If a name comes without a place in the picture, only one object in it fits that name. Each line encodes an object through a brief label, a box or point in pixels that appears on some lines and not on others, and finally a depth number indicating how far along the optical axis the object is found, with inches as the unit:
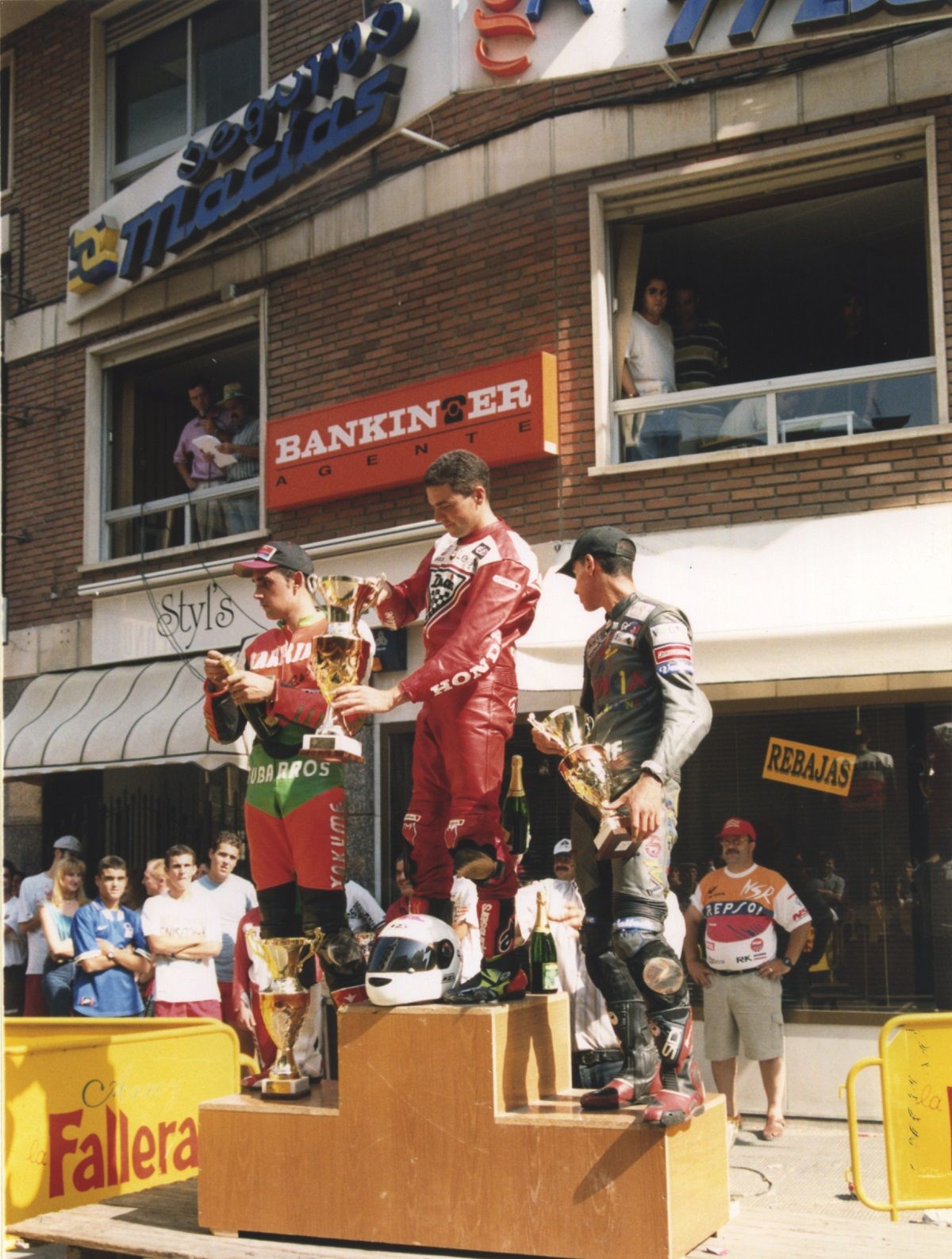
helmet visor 204.8
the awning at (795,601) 378.6
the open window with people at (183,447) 541.3
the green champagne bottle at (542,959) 227.1
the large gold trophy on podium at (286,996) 222.7
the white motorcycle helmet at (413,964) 203.8
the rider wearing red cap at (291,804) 223.6
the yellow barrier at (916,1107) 257.8
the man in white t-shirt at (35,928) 451.8
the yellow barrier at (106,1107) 250.4
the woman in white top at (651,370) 434.3
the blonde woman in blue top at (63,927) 432.5
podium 183.6
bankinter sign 438.9
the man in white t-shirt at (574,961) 307.9
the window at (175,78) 557.3
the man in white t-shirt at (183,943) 380.5
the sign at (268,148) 454.6
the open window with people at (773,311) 409.7
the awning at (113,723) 476.4
